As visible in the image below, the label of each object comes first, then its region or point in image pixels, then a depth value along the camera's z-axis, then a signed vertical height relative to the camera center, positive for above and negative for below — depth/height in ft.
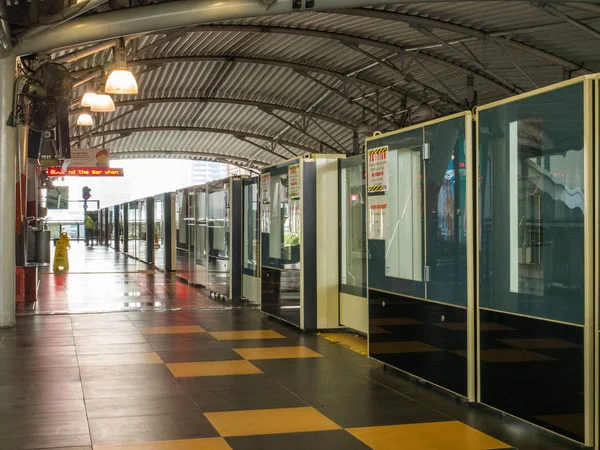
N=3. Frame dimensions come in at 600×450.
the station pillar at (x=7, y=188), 37.81 +1.83
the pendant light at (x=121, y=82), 42.70 +7.47
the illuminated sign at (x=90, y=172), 124.26 +8.54
